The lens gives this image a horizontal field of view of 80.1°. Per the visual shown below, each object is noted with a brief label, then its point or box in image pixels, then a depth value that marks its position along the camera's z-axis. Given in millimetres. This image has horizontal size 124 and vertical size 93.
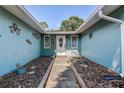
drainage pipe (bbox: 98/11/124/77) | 2870
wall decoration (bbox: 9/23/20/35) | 3415
